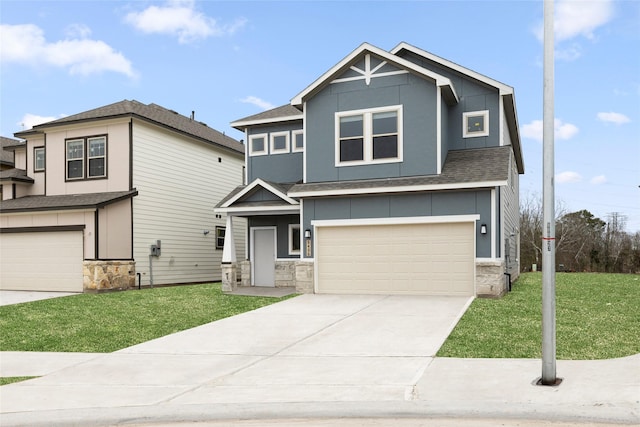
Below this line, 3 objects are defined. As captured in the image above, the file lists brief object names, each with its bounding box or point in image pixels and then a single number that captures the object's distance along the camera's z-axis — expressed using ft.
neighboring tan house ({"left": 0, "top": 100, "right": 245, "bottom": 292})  69.62
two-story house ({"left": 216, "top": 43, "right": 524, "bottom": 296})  52.42
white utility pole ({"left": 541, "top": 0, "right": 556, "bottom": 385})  23.21
